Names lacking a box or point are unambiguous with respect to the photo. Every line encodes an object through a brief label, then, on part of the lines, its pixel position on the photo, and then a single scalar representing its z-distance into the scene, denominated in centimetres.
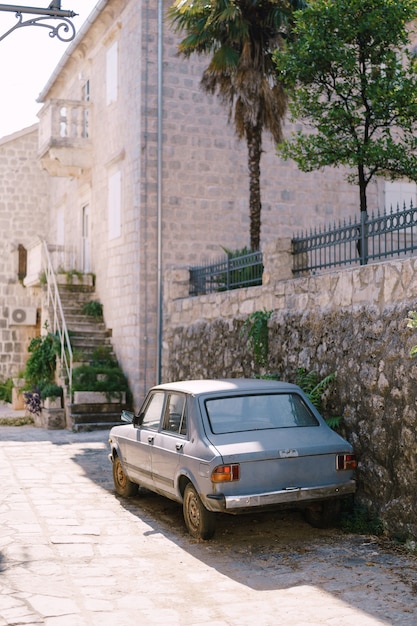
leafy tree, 1113
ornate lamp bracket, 836
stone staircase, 1655
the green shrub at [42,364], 1820
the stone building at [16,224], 2514
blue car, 690
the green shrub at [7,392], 2328
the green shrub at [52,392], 1731
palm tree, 1417
